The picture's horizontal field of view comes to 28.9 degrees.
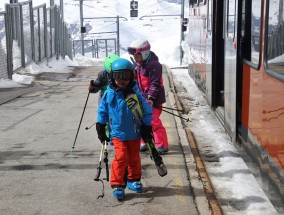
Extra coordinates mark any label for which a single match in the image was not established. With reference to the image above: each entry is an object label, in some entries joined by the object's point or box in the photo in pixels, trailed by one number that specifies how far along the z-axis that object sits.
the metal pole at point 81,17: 36.06
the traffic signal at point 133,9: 37.22
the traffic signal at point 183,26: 33.12
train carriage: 4.65
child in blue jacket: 5.35
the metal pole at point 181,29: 33.53
